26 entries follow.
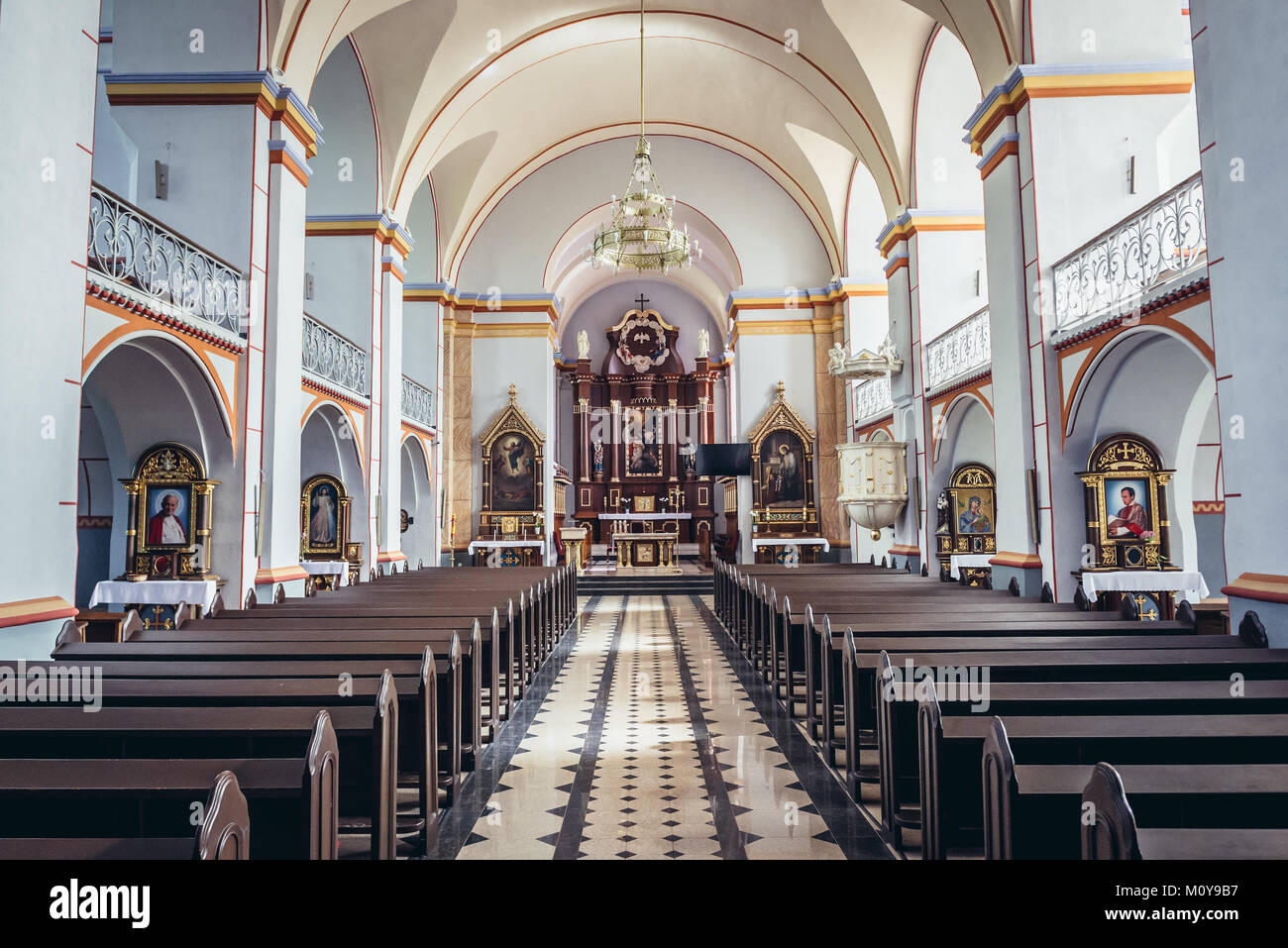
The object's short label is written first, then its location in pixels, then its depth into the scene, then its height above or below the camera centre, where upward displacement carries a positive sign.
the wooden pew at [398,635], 4.62 -0.63
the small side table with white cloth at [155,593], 7.00 -0.52
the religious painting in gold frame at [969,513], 11.35 +0.11
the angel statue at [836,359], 12.87 +2.64
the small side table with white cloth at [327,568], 10.80 -0.49
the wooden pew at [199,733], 2.69 -0.67
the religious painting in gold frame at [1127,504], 7.36 +0.14
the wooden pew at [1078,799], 2.12 -0.74
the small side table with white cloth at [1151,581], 7.22 -0.55
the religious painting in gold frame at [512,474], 16.62 +1.10
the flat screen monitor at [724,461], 16.89 +1.33
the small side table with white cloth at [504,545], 16.03 -0.34
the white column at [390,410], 12.01 +1.79
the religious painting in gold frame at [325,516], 11.24 +0.20
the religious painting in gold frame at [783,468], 16.83 +1.16
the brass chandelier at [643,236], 11.62 +4.36
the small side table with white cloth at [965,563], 10.77 -0.55
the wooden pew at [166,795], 2.14 -0.71
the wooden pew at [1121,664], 3.50 -0.64
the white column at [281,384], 8.06 +1.48
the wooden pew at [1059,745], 2.58 -0.74
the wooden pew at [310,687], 3.22 -0.64
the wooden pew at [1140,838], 1.72 -0.71
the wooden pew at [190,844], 1.70 -0.67
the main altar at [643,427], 23.39 +2.87
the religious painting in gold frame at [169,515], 7.22 +0.15
